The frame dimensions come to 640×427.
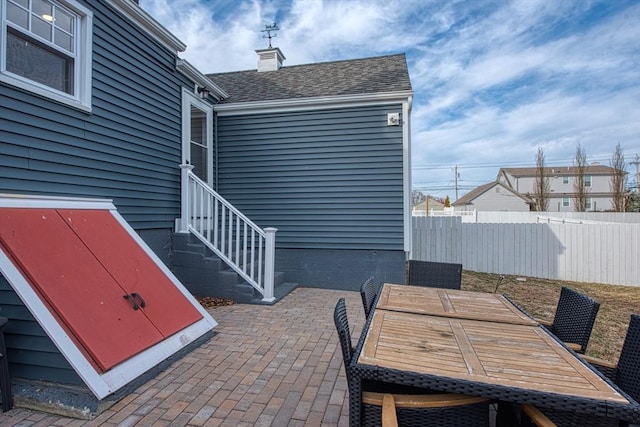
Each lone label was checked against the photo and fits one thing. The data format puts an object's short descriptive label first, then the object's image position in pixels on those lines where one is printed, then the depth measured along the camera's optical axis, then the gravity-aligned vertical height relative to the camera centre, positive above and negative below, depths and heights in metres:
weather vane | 9.60 +5.40
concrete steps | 5.16 -1.02
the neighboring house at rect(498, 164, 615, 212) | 28.03 +2.23
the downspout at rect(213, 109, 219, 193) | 6.89 +1.42
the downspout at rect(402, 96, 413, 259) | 6.11 +0.85
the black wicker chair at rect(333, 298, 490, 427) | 1.47 -0.91
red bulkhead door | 2.48 -0.63
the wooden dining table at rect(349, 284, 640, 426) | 1.32 -0.73
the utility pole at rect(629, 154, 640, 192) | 24.38 +3.47
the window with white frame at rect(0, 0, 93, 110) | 3.24 +1.78
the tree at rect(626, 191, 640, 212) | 21.91 +0.77
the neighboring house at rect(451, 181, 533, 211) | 30.38 +1.27
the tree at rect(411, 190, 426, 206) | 43.34 +2.15
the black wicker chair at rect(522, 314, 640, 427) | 1.58 -0.90
